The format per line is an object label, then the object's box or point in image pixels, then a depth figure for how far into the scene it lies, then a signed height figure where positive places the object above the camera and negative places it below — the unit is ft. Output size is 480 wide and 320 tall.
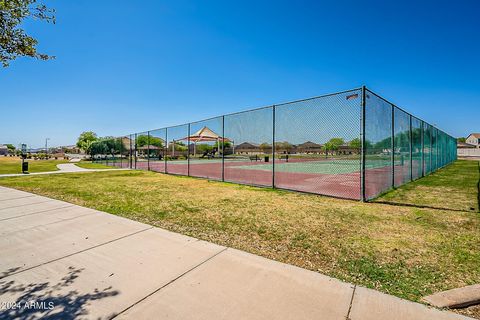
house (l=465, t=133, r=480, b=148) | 303.19 +19.69
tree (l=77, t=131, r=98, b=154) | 225.25 +17.26
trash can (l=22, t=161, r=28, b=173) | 49.55 -2.30
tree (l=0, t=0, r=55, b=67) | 13.10 +7.21
